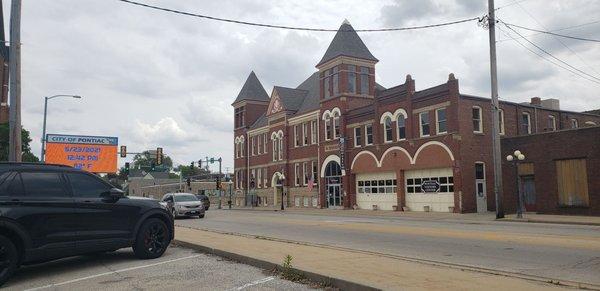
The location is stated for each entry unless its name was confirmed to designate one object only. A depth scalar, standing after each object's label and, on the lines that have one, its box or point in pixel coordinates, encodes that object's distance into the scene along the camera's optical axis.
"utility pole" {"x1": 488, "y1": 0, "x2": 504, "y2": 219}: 27.88
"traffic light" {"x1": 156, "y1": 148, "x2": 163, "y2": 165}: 51.39
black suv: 8.30
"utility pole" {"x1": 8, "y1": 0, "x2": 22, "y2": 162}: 13.77
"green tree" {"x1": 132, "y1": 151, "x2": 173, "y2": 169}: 172.25
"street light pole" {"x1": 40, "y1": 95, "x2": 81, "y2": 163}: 35.00
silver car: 31.59
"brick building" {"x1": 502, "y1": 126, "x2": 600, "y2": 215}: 28.64
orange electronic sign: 25.91
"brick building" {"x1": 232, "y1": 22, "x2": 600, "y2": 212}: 35.69
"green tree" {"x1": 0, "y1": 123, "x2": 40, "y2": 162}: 66.66
